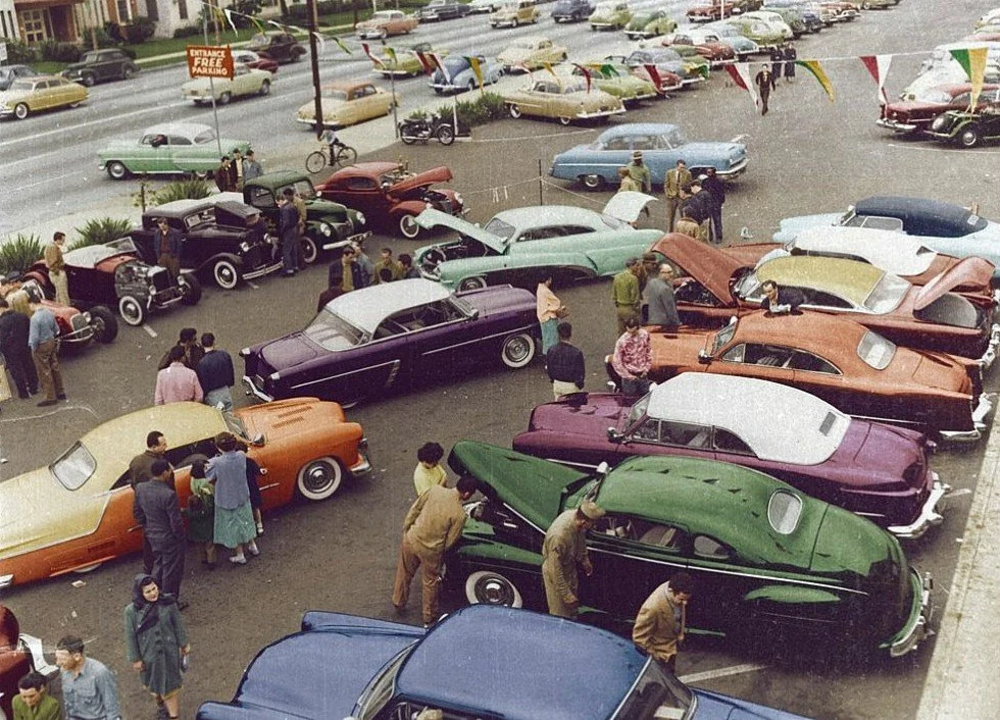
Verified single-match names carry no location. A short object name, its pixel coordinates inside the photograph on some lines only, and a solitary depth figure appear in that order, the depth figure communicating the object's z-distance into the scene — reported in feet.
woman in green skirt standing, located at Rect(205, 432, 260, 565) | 33.04
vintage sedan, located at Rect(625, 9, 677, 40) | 152.25
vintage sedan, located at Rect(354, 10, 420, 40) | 166.71
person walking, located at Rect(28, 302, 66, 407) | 46.44
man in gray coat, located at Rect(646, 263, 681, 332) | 43.86
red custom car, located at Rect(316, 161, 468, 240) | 68.74
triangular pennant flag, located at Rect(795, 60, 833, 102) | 66.78
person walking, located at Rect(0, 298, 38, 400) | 47.14
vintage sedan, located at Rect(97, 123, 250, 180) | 88.89
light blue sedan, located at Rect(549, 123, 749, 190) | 74.59
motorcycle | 96.43
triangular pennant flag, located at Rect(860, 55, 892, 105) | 65.36
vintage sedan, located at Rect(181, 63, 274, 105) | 119.85
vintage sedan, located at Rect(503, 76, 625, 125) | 99.45
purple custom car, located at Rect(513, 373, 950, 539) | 31.73
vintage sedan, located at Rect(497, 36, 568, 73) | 124.36
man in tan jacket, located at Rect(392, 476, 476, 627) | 29.63
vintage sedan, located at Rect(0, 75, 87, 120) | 118.42
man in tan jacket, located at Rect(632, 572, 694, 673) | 25.05
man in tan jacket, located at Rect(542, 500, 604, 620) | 27.50
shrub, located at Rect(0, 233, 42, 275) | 63.46
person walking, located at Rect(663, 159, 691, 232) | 63.52
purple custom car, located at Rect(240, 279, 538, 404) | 43.52
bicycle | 90.07
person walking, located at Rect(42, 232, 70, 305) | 54.03
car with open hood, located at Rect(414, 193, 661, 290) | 54.60
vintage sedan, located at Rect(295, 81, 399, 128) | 104.68
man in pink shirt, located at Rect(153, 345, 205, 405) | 40.24
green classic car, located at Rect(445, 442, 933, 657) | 27.14
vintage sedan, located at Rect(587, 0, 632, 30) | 164.45
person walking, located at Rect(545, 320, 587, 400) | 40.24
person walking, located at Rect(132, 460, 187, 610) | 30.83
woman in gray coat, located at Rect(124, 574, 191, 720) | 25.52
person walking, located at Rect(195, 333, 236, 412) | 41.19
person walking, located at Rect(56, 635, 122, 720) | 23.53
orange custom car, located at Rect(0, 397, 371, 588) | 33.50
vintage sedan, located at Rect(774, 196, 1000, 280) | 52.65
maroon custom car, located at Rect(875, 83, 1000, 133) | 86.38
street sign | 85.40
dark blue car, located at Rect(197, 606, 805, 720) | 20.90
